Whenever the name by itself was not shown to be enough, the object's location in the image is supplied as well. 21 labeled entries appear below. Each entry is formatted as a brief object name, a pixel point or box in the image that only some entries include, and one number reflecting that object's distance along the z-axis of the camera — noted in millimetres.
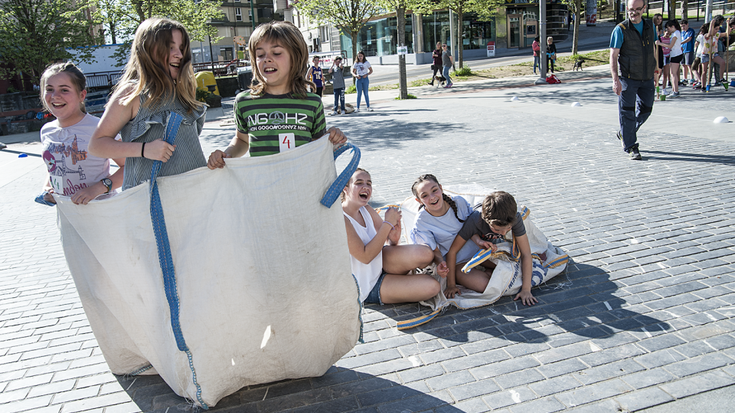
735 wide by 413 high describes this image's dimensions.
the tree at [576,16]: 26438
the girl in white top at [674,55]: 13320
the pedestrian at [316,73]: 15952
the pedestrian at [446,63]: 21344
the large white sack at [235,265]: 2521
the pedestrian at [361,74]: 16516
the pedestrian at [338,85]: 15891
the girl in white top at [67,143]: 3051
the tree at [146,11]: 19969
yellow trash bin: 21936
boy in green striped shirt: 2764
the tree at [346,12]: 21859
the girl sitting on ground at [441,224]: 3855
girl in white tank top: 3490
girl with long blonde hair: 2494
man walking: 7225
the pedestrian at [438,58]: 22469
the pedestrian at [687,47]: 14305
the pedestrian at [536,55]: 25300
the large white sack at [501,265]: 3645
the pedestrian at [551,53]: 23922
